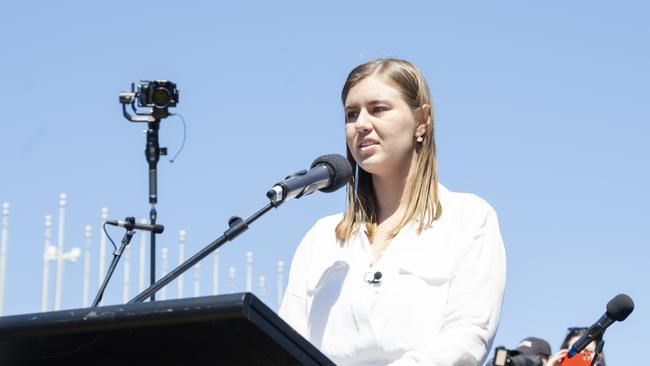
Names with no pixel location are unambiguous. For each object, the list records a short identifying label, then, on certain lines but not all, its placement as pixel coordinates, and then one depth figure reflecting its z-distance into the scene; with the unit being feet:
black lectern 12.91
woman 19.39
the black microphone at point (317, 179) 19.79
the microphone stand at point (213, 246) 19.26
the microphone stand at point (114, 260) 26.96
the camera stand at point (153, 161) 52.65
